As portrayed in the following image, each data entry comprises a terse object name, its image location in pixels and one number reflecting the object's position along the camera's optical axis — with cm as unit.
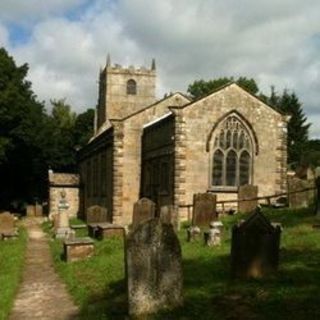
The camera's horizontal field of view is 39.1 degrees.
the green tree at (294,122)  4458
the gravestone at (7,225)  1863
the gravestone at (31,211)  3431
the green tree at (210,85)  4739
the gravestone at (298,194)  1649
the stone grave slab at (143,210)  1633
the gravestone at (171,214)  1520
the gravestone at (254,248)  808
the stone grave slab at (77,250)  1203
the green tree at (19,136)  3021
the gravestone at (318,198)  1295
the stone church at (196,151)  2124
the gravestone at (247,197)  1776
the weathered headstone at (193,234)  1273
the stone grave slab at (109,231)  1533
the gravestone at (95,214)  1883
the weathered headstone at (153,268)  683
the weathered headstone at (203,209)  1580
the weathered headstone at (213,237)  1148
